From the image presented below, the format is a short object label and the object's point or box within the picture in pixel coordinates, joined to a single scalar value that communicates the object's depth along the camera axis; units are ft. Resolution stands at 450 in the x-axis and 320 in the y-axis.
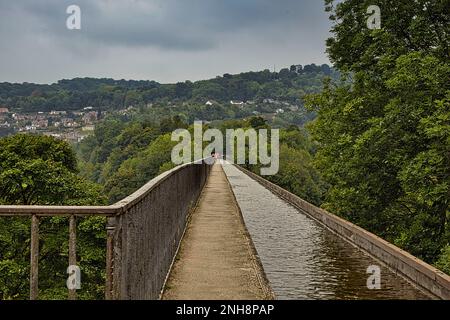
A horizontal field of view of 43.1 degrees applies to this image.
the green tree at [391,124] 59.57
